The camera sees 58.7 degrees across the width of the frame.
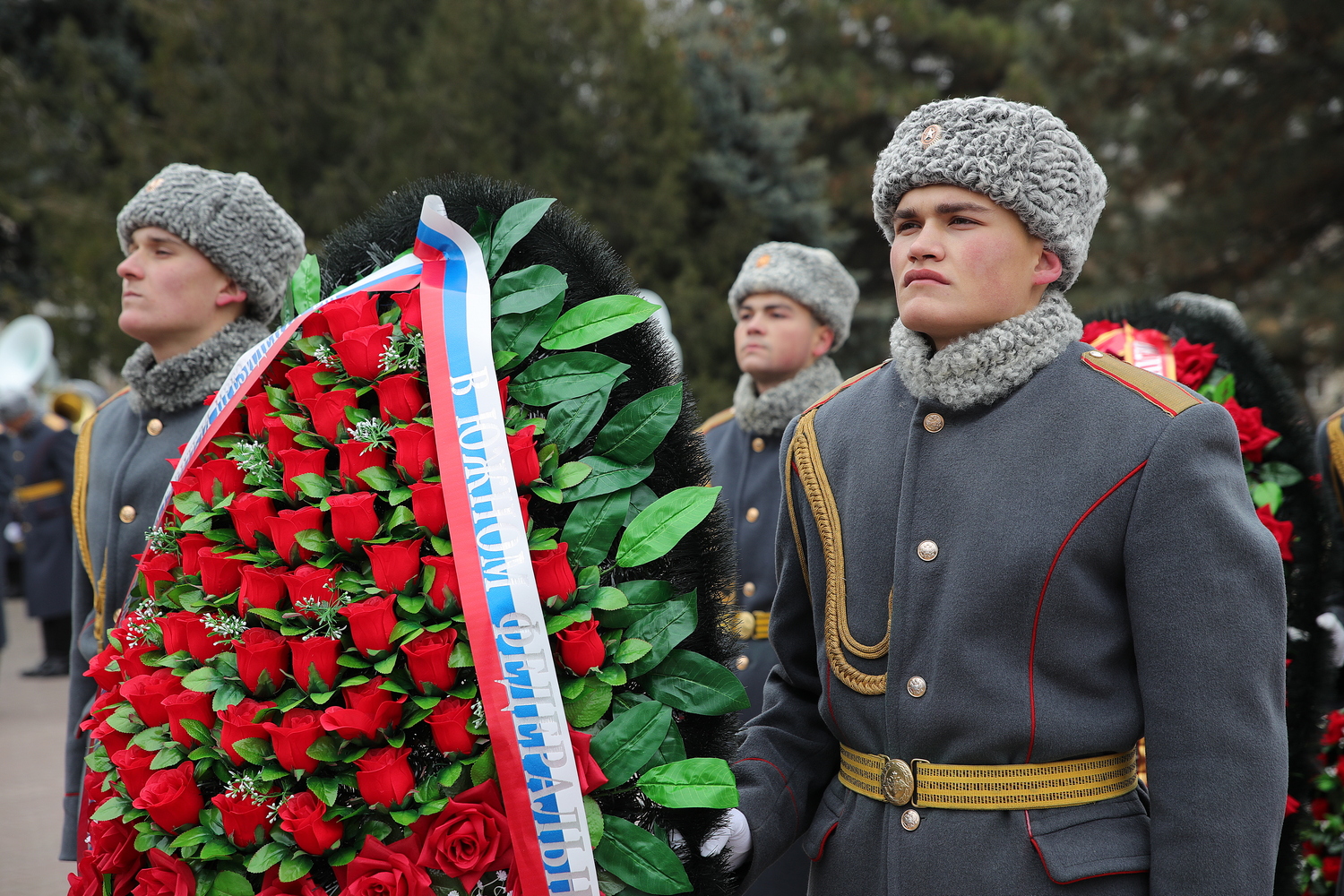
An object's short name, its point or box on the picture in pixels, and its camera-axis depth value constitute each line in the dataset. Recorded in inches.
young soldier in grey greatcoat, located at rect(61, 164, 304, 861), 121.2
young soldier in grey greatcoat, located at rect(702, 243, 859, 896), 169.5
